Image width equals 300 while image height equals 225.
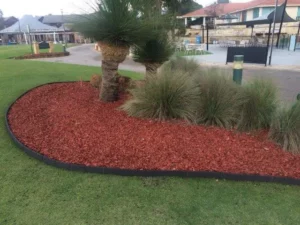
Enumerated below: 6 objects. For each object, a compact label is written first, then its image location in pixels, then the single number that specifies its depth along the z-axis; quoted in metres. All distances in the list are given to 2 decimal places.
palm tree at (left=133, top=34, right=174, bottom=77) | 6.16
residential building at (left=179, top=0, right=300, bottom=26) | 37.44
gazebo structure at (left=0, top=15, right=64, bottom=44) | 28.33
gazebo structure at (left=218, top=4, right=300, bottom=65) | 13.82
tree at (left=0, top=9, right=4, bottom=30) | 67.38
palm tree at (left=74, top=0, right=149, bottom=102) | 4.54
